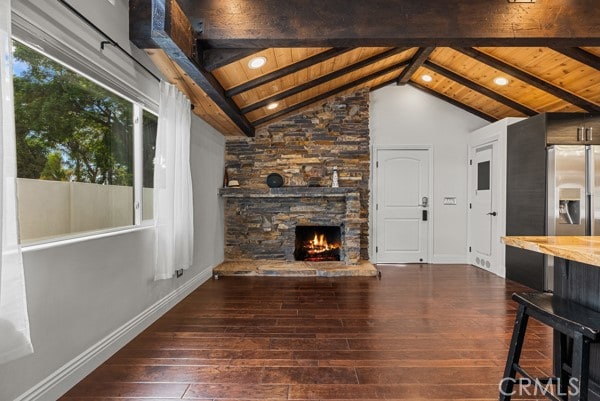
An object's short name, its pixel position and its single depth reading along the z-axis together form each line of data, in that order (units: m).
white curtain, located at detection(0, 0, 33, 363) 1.41
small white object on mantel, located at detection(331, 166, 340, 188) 5.59
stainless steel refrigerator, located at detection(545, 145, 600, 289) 4.18
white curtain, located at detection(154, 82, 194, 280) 2.99
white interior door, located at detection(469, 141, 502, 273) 5.29
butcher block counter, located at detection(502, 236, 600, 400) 1.59
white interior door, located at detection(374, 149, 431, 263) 6.04
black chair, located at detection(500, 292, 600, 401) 1.38
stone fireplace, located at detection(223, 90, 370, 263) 5.65
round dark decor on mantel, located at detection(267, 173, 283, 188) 5.54
